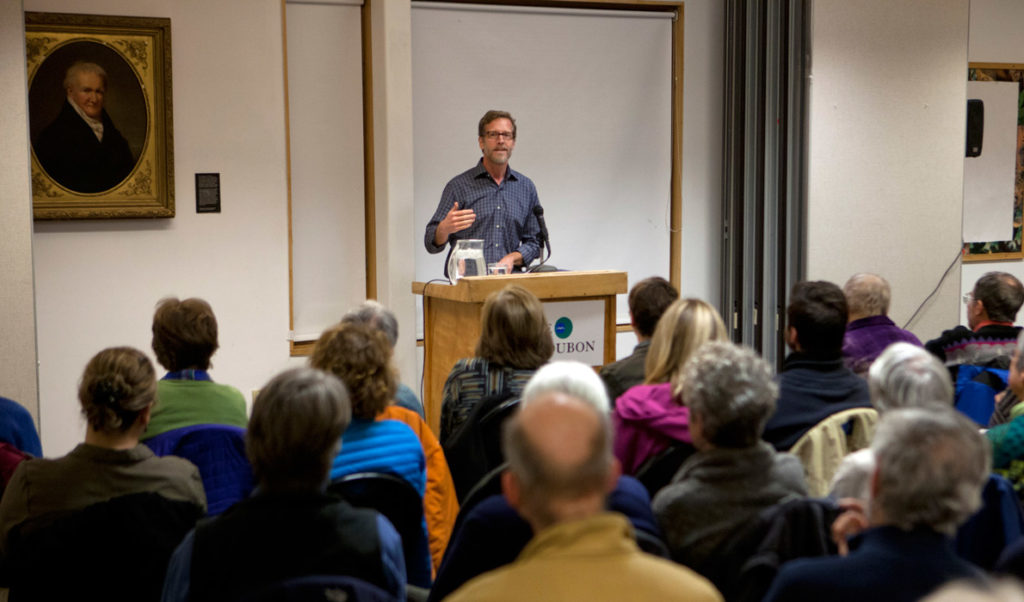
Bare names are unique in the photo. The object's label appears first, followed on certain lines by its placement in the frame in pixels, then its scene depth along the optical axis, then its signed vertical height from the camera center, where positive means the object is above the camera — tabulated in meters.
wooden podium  4.73 -0.39
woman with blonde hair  2.72 -0.44
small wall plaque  5.84 +0.19
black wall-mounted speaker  7.40 +0.66
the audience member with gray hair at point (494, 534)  2.07 -0.62
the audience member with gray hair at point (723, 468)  2.07 -0.49
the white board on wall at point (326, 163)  6.06 +0.37
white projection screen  6.44 +0.71
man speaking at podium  5.72 +0.14
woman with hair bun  2.16 -0.59
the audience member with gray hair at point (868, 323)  4.04 -0.39
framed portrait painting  5.48 +0.58
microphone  5.68 -0.01
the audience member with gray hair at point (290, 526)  1.85 -0.54
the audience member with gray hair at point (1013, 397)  2.80 -0.48
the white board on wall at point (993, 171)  7.87 +0.39
